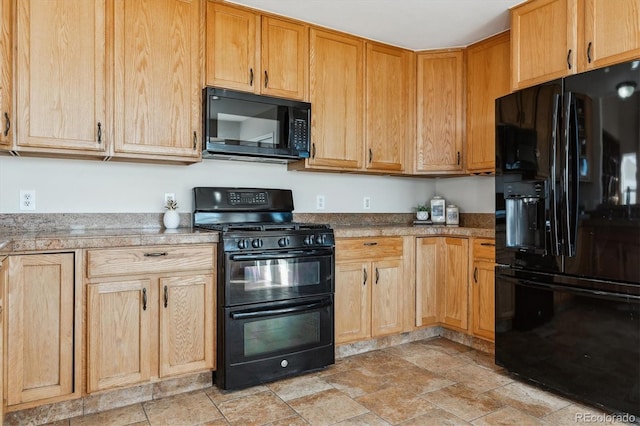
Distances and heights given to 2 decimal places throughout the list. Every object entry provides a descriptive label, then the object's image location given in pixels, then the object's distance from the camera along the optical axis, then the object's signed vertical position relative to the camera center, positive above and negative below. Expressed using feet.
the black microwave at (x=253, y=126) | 8.77 +1.83
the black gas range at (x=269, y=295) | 8.02 -1.68
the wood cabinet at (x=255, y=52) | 8.93 +3.47
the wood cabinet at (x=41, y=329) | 6.51 -1.87
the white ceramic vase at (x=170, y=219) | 8.98 -0.17
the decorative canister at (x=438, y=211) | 12.29 +0.01
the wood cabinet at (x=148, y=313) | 7.11 -1.80
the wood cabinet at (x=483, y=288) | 9.84 -1.80
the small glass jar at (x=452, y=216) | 12.06 -0.13
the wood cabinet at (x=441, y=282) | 10.64 -1.81
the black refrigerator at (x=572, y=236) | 6.77 -0.43
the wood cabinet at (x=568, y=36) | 7.18 +3.23
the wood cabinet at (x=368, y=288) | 9.73 -1.81
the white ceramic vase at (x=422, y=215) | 12.39 -0.11
